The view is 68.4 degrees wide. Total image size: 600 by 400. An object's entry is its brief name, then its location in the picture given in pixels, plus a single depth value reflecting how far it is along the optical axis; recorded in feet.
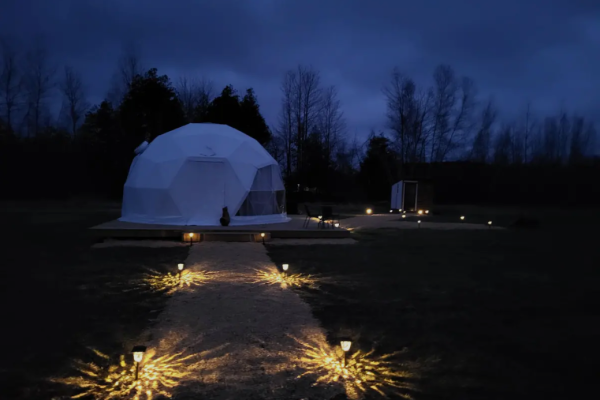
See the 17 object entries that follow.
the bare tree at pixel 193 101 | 116.12
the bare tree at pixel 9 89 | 106.83
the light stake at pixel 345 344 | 12.41
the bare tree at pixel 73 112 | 119.55
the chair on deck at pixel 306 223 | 47.42
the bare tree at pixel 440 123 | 116.26
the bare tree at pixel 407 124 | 112.98
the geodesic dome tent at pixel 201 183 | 47.70
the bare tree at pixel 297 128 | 112.47
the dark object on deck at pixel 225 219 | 46.24
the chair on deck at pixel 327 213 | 46.34
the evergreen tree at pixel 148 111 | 102.01
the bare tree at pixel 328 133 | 117.72
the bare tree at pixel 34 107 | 110.52
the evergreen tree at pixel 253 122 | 101.04
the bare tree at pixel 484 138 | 129.49
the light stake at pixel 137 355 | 11.58
